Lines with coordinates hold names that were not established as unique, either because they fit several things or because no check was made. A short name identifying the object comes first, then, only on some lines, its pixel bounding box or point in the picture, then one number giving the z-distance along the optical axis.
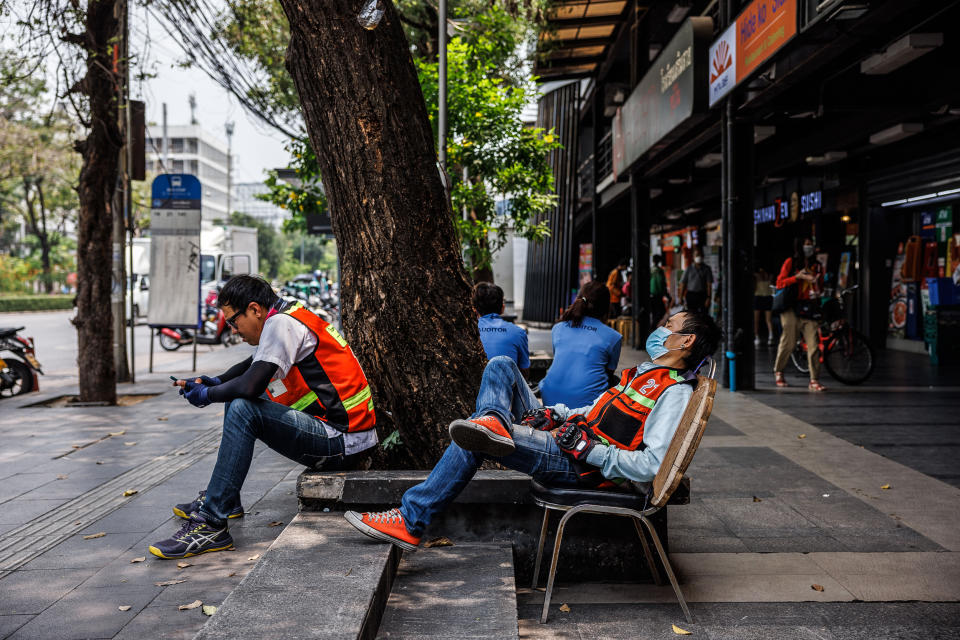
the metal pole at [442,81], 11.00
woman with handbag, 10.31
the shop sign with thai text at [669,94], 10.60
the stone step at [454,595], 3.07
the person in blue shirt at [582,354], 5.16
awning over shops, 16.91
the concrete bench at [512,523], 4.05
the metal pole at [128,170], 11.39
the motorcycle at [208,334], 19.39
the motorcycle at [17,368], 11.41
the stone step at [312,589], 2.75
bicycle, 10.58
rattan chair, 3.33
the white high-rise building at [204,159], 107.88
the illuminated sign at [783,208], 16.51
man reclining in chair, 3.47
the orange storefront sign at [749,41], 7.86
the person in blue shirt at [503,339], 6.04
